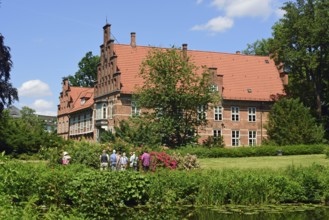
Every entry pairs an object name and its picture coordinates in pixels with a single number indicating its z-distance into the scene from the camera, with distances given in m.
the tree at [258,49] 69.94
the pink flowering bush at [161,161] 23.95
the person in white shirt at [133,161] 24.25
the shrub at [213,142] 42.12
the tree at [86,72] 76.50
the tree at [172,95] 37.72
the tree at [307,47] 43.16
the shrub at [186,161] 25.04
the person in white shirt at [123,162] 23.48
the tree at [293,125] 40.59
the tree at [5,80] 34.03
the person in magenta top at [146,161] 23.09
